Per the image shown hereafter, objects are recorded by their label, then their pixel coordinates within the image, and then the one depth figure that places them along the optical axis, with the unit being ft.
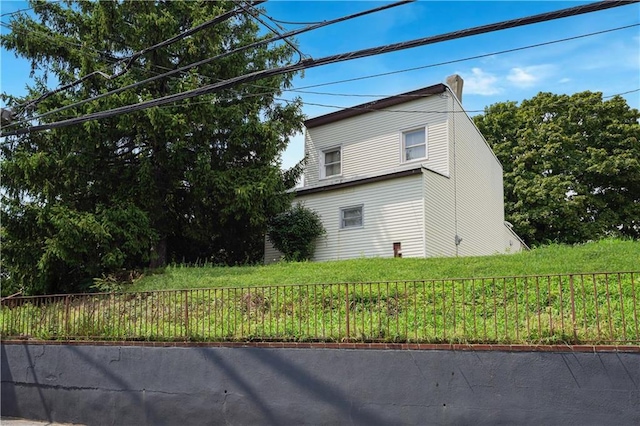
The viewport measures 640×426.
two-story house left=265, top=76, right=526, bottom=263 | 51.83
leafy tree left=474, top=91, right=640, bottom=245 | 91.30
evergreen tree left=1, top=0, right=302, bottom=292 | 41.27
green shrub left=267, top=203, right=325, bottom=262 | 54.19
